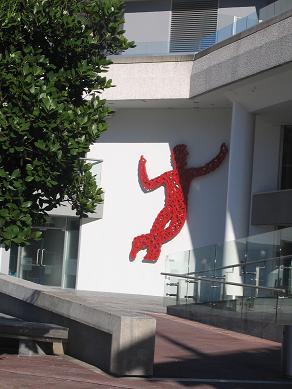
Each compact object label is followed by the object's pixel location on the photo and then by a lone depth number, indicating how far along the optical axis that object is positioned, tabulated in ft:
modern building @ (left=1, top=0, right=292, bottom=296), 88.53
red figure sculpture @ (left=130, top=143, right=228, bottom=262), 101.40
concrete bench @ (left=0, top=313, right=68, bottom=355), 37.70
